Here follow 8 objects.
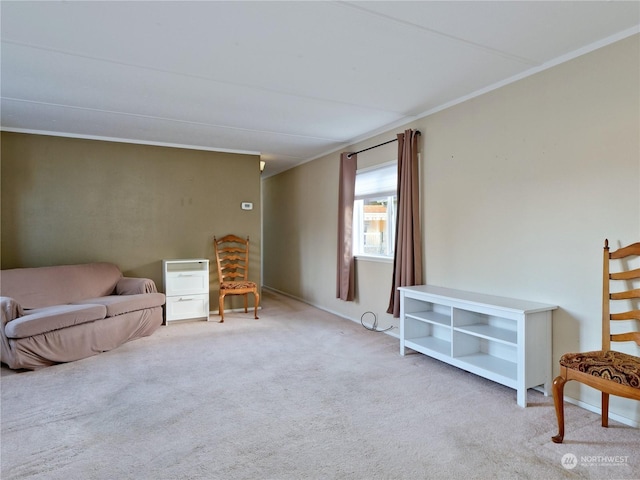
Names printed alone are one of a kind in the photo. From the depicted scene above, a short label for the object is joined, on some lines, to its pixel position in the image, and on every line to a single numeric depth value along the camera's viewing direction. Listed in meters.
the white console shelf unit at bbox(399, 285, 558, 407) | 2.60
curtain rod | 3.93
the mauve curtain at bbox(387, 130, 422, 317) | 3.88
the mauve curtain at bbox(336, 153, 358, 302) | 4.96
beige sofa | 3.22
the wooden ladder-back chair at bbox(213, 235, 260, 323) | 5.32
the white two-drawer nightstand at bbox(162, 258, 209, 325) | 4.94
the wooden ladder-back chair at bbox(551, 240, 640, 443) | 1.91
